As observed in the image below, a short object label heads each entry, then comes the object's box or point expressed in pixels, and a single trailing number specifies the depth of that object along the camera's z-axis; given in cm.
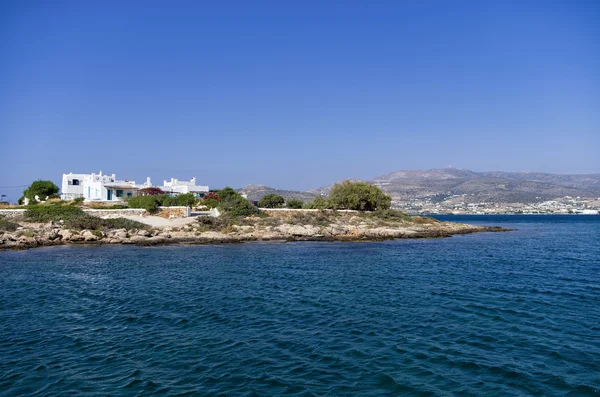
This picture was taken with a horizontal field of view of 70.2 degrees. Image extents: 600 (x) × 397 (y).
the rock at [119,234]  3858
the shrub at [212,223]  4462
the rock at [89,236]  3762
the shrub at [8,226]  3820
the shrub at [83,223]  4056
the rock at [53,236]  3659
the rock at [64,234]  3744
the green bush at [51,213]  4344
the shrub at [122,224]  4203
